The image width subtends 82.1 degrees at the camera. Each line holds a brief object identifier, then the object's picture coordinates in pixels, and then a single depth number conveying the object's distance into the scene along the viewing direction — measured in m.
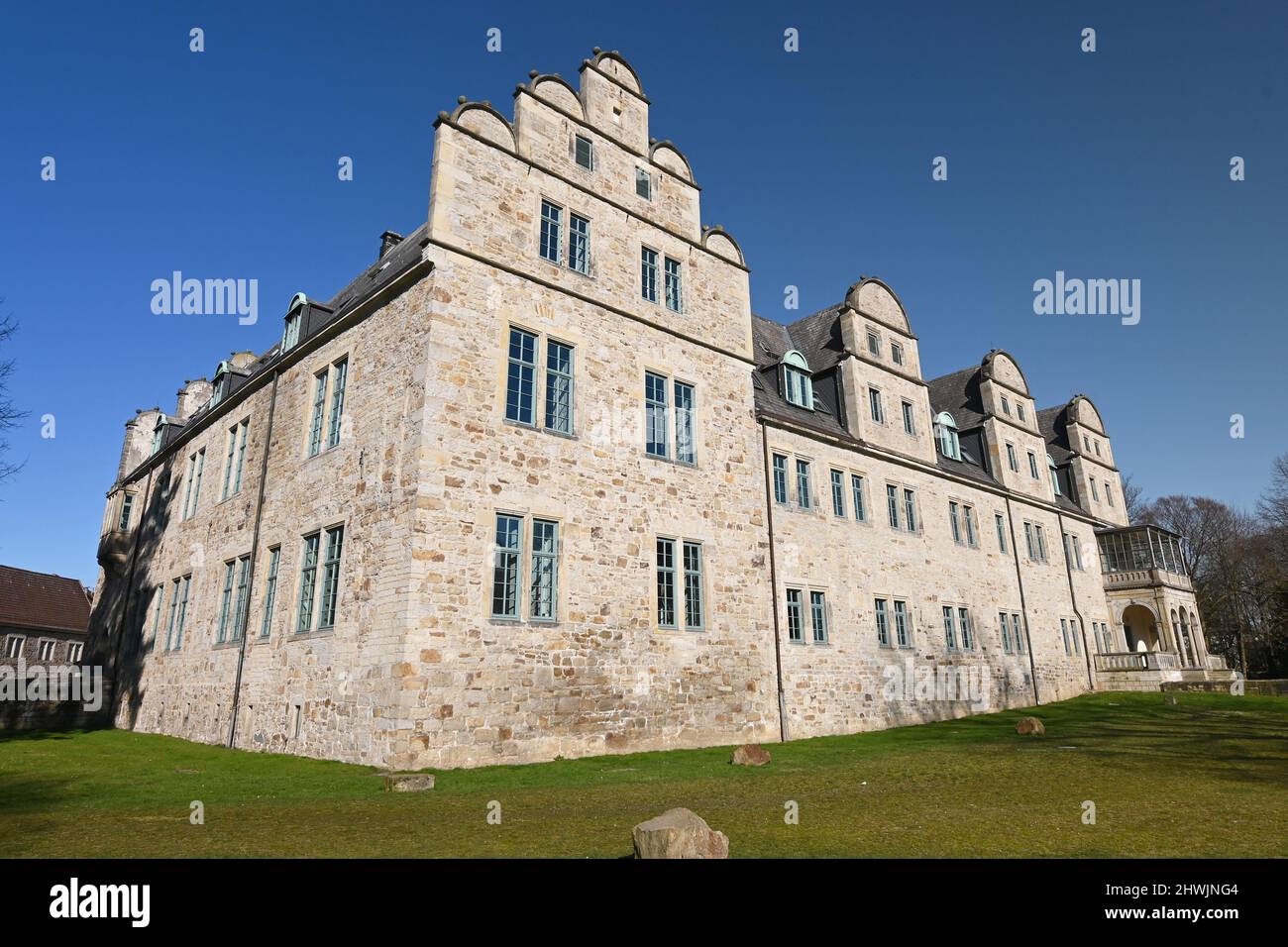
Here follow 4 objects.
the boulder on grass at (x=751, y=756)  13.40
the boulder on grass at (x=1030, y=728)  17.80
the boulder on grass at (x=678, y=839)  5.33
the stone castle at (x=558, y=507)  13.82
